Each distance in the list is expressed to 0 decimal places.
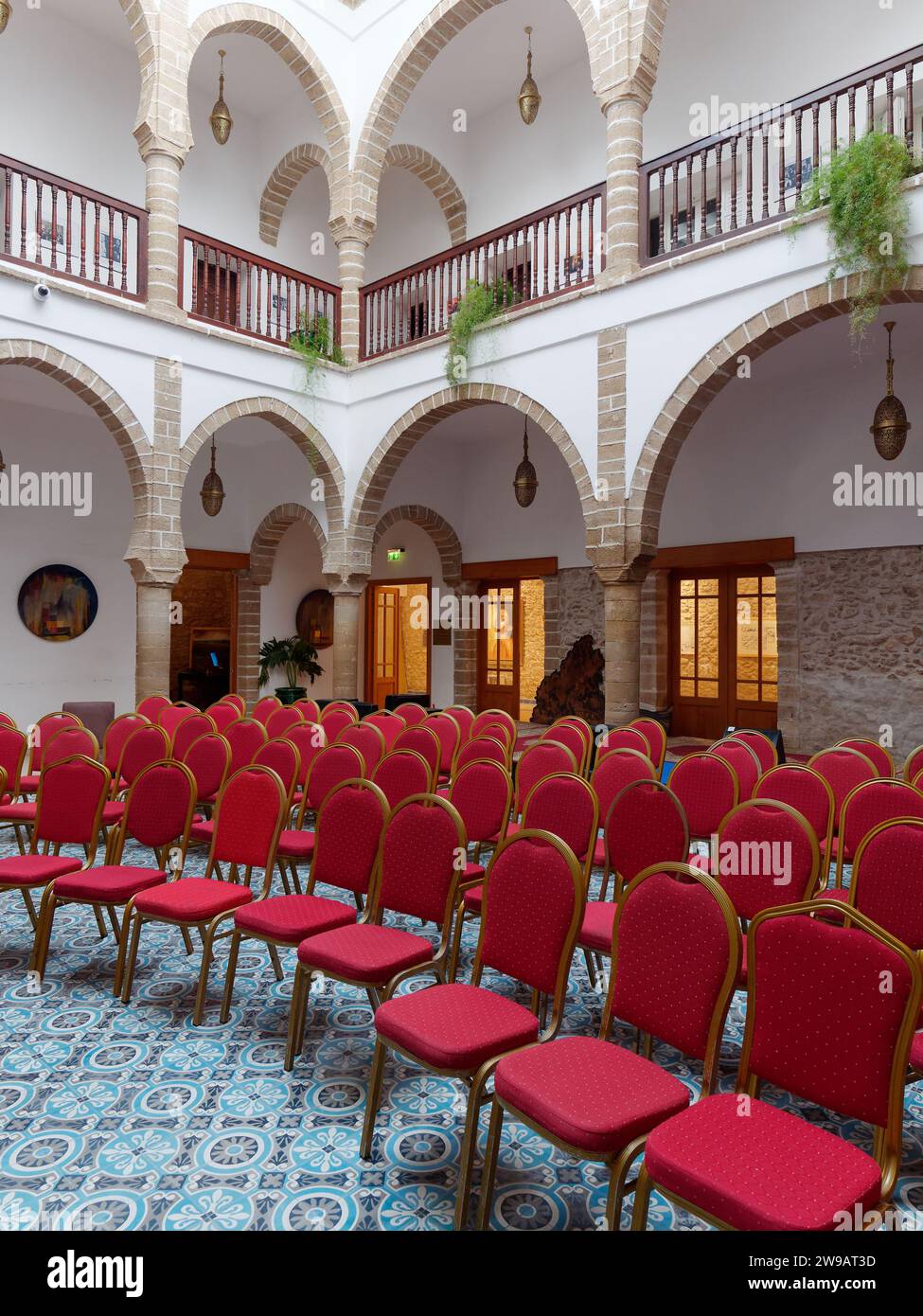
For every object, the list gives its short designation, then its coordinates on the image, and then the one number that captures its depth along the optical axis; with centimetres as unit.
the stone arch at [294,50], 855
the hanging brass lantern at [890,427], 707
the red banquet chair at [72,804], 385
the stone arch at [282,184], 1131
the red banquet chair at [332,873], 289
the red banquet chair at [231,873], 305
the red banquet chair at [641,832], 321
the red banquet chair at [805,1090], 155
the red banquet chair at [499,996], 209
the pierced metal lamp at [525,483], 983
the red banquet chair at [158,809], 374
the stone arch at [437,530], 1236
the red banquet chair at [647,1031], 179
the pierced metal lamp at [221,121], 965
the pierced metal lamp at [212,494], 1023
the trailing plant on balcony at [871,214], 562
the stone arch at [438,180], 1109
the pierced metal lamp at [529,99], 881
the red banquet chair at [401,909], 258
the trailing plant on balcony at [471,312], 848
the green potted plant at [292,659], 1270
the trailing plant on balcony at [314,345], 962
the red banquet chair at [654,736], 547
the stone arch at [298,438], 883
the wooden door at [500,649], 1272
